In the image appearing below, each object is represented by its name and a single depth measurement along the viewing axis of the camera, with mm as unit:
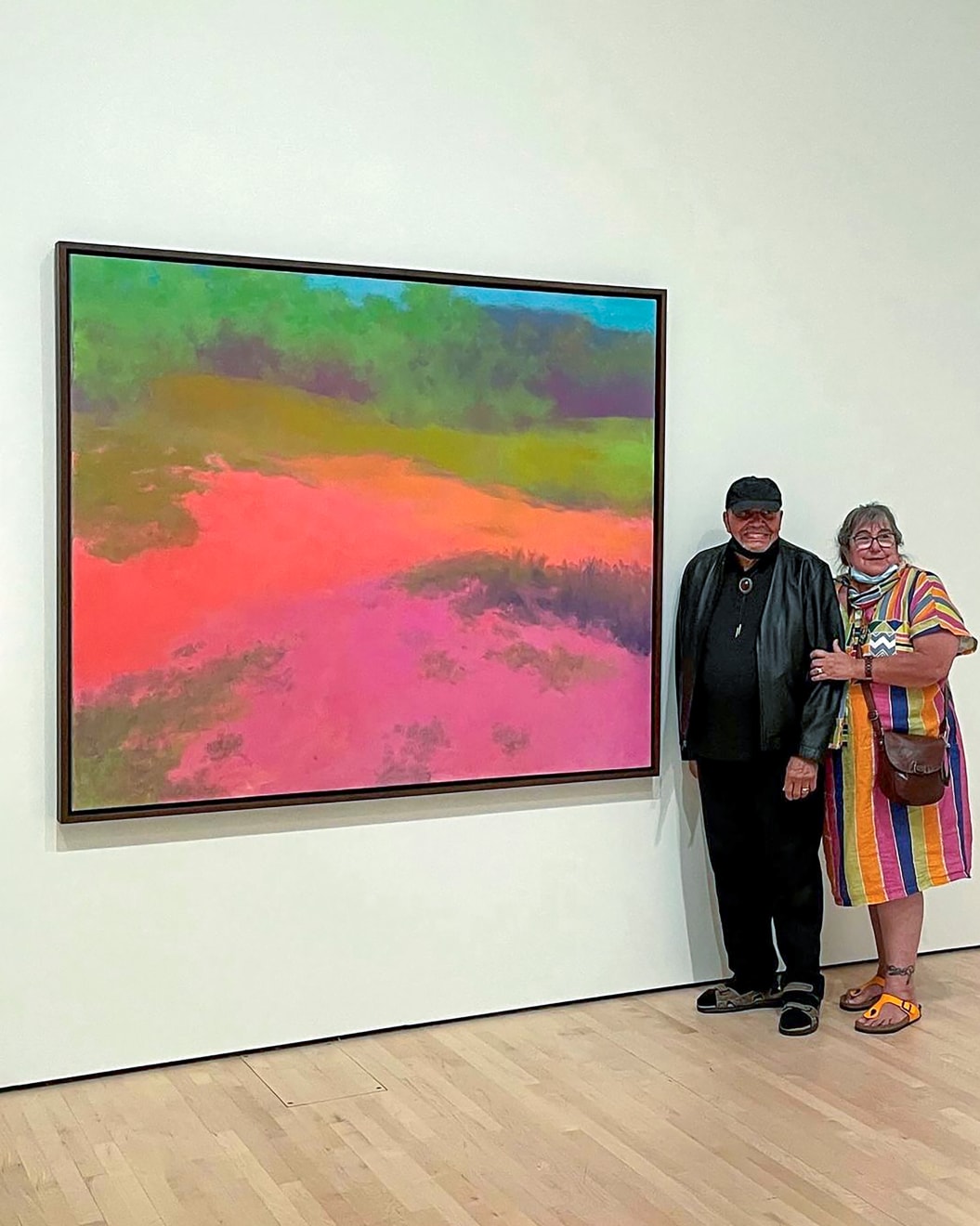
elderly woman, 3918
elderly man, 3906
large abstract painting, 3463
